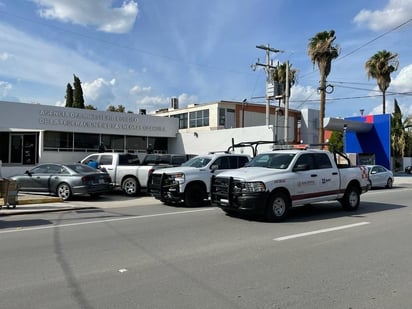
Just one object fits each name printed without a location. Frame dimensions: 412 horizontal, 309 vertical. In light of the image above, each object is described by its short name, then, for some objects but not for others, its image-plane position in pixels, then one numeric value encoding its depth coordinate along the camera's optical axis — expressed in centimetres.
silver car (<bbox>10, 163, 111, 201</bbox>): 1542
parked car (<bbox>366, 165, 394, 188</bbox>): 2277
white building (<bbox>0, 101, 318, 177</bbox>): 2550
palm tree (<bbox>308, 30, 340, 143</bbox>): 3319
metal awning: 3109
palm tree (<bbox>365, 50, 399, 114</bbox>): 4162
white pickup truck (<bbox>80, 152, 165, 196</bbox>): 1698
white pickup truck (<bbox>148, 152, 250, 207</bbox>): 1345
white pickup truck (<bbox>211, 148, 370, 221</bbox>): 1009
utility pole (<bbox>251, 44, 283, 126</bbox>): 3484
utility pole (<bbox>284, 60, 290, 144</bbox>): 2888
